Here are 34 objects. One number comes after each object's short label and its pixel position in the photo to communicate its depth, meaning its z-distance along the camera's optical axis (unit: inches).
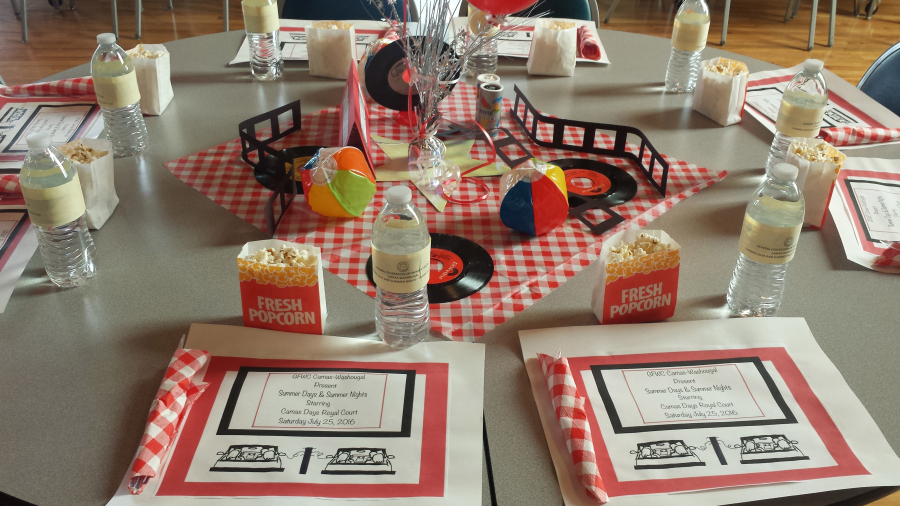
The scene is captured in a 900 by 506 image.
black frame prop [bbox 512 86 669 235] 58.1
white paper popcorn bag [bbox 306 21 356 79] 72.2
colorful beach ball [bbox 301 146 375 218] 51.5
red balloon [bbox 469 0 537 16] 61.1
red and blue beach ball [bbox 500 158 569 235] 50.3
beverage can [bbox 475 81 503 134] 63.4
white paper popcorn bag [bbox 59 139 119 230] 49.7
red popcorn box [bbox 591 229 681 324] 41.6
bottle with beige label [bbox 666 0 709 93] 70.1
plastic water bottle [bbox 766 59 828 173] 54.6
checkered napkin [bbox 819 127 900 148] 64.1
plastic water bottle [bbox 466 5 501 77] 70.6
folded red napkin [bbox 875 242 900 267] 48.7
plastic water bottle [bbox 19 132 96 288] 41.8
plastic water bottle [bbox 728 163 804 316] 41.0
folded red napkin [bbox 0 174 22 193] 52.8
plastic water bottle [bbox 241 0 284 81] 70.0
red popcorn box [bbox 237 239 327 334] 39.8
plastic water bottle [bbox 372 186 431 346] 38.2
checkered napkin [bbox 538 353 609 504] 32.6
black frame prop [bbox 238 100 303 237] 51.7
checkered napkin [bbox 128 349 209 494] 32.4
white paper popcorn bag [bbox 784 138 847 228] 51.1
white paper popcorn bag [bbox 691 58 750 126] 66.2
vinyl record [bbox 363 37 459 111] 63.1
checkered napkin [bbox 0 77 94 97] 67.9
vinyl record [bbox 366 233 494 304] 45.6
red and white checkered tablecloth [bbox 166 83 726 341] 45.1
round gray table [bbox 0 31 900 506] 34.3
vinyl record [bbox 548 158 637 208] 56.2
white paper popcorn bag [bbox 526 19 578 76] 73.9
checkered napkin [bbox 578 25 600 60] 79.9
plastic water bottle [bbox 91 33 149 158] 56.7
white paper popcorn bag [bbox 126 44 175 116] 64.7
